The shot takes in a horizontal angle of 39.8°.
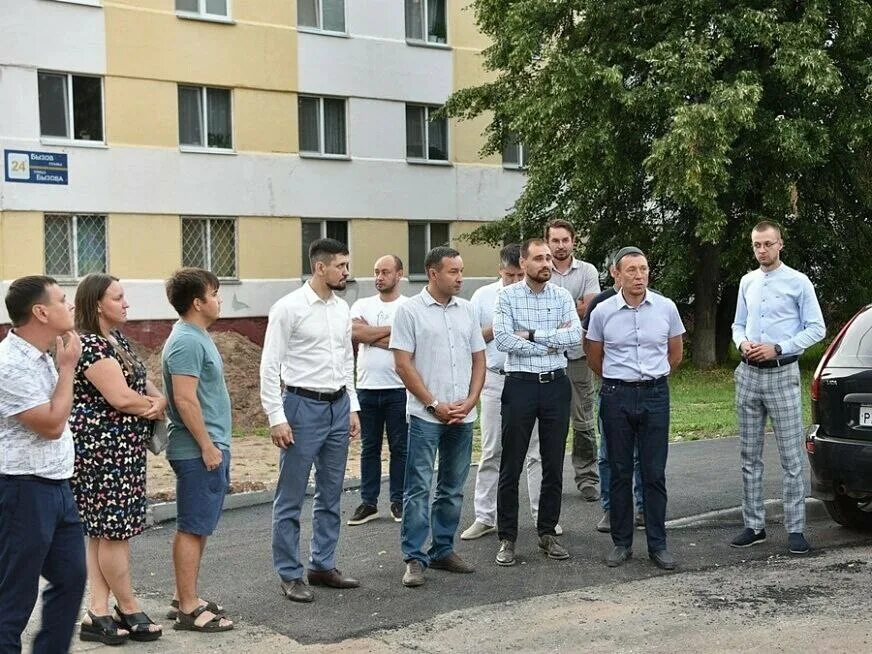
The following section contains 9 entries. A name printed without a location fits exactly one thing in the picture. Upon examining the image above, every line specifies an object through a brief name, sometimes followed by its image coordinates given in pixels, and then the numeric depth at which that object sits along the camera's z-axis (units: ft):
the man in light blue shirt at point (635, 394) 25.22
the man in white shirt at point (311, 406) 22.62
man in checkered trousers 26.25
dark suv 25.35
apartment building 78.38
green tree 71.10
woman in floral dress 19.38
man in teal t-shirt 20.20
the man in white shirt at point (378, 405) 30.35
